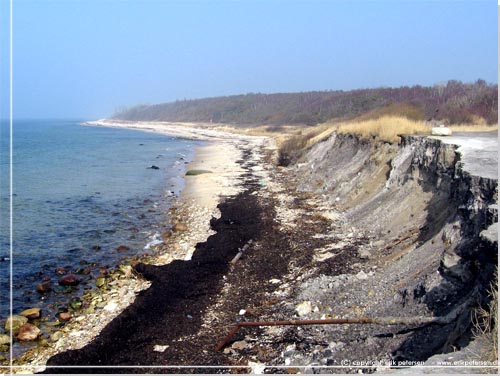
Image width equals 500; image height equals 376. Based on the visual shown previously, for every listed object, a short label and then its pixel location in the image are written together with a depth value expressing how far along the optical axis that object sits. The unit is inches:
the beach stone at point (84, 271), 554.8
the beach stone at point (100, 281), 516.8
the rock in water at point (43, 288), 499.8
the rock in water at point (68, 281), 518.6
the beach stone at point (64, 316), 434.0
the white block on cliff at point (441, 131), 700.0
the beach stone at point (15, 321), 409.8
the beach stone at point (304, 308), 377.4
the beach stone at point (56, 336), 395.2
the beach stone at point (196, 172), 1362.6
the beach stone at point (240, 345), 338.0
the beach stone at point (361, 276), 419.8
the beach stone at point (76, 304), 458.5
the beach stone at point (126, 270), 539.7
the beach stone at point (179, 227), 729.0
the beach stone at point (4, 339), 394.0
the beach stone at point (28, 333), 397.4
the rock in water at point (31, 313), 433.7
